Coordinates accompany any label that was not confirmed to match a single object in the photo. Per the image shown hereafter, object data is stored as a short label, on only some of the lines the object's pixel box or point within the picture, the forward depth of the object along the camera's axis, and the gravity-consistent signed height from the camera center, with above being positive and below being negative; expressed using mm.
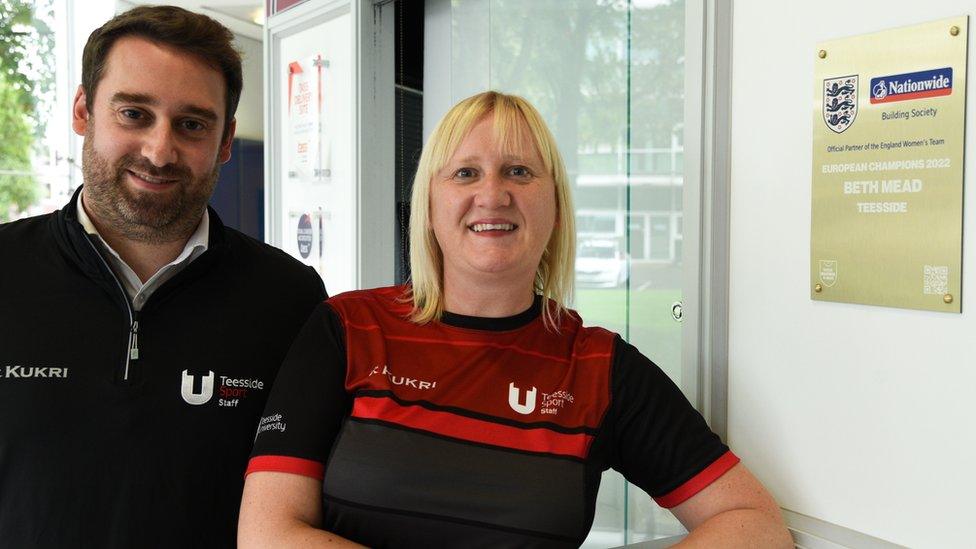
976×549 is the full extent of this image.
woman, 1392 -260
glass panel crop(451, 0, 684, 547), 2242 +283
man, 1467 -136
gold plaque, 1412 +157
